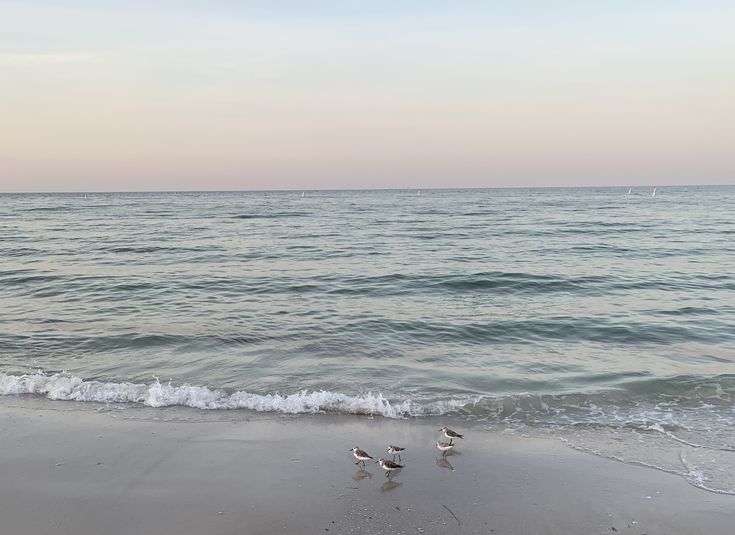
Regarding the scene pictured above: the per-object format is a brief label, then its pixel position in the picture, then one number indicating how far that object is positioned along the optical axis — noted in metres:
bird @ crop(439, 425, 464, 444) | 7.03
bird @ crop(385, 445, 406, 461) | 6.56
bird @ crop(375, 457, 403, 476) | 6.16
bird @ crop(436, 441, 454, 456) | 6.76
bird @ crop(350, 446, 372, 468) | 6.34
